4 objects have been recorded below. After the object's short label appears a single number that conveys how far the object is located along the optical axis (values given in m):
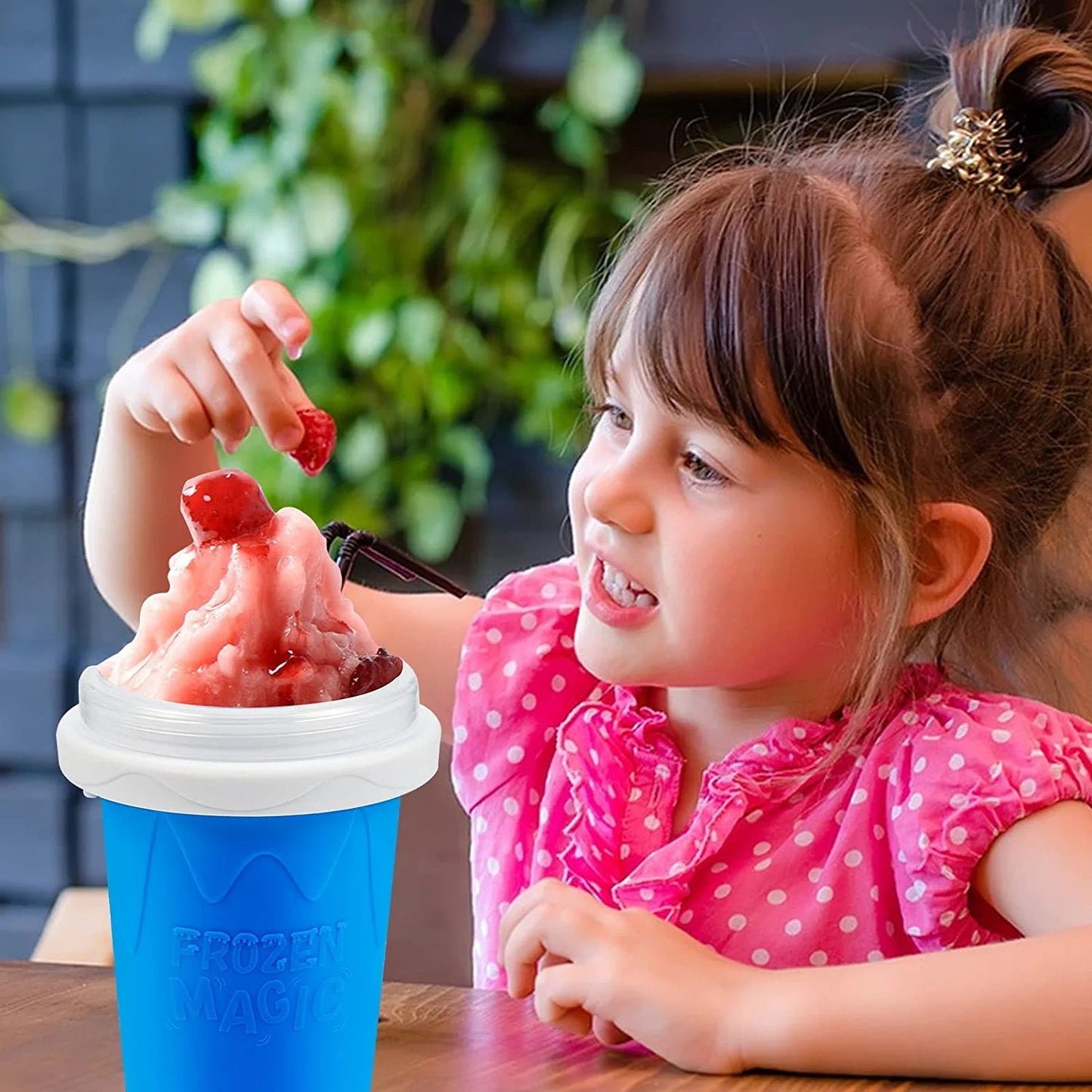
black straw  0.91
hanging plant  2.03
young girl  0.98
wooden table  0.84
